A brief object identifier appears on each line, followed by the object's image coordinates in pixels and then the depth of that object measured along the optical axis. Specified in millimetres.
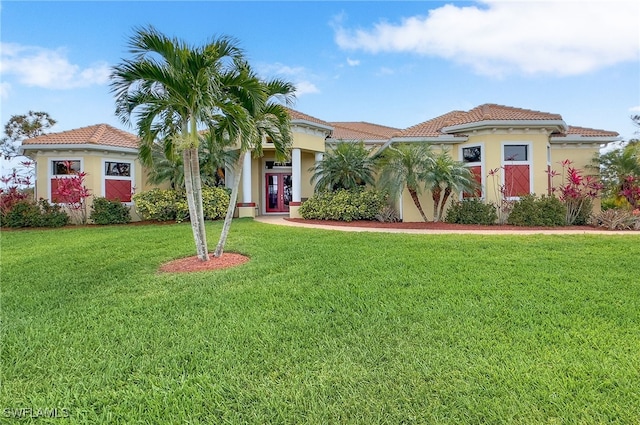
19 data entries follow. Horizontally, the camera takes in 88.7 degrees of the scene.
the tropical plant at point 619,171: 13930
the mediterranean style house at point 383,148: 13531
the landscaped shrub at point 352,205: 15039
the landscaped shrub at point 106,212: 16078
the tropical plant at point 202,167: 16016
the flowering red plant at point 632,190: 13336
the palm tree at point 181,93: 6375
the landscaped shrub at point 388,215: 14922
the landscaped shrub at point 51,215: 15557
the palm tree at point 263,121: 7195
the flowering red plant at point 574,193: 13062
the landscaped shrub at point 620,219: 11562
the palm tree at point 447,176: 12594
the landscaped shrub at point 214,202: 15828
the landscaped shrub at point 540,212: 12555
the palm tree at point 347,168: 15859
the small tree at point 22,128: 27500
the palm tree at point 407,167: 12914
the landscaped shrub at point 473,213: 13141
